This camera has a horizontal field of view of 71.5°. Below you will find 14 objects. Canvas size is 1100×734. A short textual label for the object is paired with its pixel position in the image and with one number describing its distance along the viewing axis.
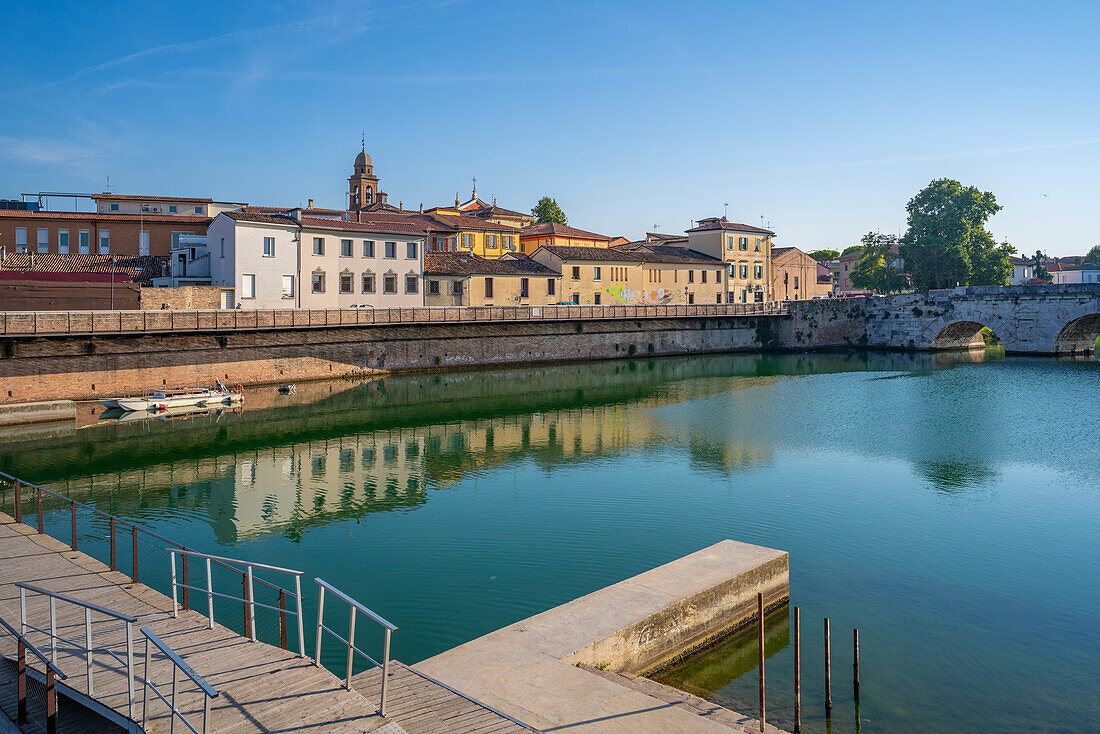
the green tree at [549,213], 113.00
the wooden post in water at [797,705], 10.47
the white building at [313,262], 53.47
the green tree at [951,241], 83.19
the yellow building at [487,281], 65.06
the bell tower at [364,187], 101.81
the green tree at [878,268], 95.56
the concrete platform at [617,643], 9.75
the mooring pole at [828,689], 10.95
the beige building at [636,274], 75.56
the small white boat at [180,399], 39.62
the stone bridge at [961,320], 65.50
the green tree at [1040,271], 119.32
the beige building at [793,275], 97.38
